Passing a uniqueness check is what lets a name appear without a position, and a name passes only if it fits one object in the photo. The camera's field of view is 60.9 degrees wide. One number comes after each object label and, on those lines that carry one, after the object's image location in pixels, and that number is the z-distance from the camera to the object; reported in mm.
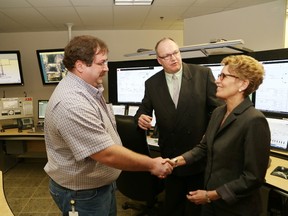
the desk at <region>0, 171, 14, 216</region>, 1308
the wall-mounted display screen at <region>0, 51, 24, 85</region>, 4086
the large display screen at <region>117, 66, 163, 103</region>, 3322
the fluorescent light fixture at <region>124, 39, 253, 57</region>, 2052
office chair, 1863
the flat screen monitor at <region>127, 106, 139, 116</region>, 3323
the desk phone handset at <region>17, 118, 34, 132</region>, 3932
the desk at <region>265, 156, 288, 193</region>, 1574
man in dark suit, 1780
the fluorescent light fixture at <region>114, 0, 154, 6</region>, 2967
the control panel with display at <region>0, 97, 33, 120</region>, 3934
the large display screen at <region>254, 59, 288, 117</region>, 2012
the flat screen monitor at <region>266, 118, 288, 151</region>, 1979
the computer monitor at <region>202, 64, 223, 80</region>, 2545
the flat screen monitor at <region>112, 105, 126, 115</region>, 3462
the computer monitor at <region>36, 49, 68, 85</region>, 4148
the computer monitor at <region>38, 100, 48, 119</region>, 4246
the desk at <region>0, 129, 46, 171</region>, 3695
